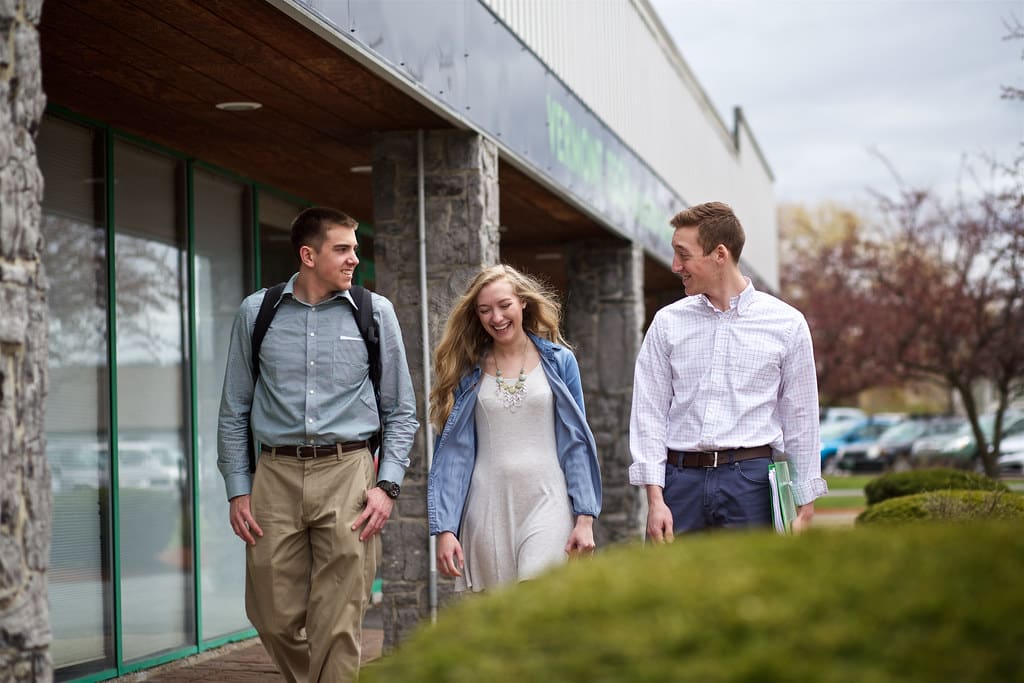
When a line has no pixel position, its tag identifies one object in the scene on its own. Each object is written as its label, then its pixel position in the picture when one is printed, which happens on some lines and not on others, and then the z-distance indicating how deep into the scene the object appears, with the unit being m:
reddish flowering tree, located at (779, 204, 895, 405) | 31.97
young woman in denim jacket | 5.08
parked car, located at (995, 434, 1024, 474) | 28.75
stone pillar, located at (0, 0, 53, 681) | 3.18
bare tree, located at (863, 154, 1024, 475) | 22.19
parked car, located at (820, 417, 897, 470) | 35.34
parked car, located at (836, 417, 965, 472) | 33.38
